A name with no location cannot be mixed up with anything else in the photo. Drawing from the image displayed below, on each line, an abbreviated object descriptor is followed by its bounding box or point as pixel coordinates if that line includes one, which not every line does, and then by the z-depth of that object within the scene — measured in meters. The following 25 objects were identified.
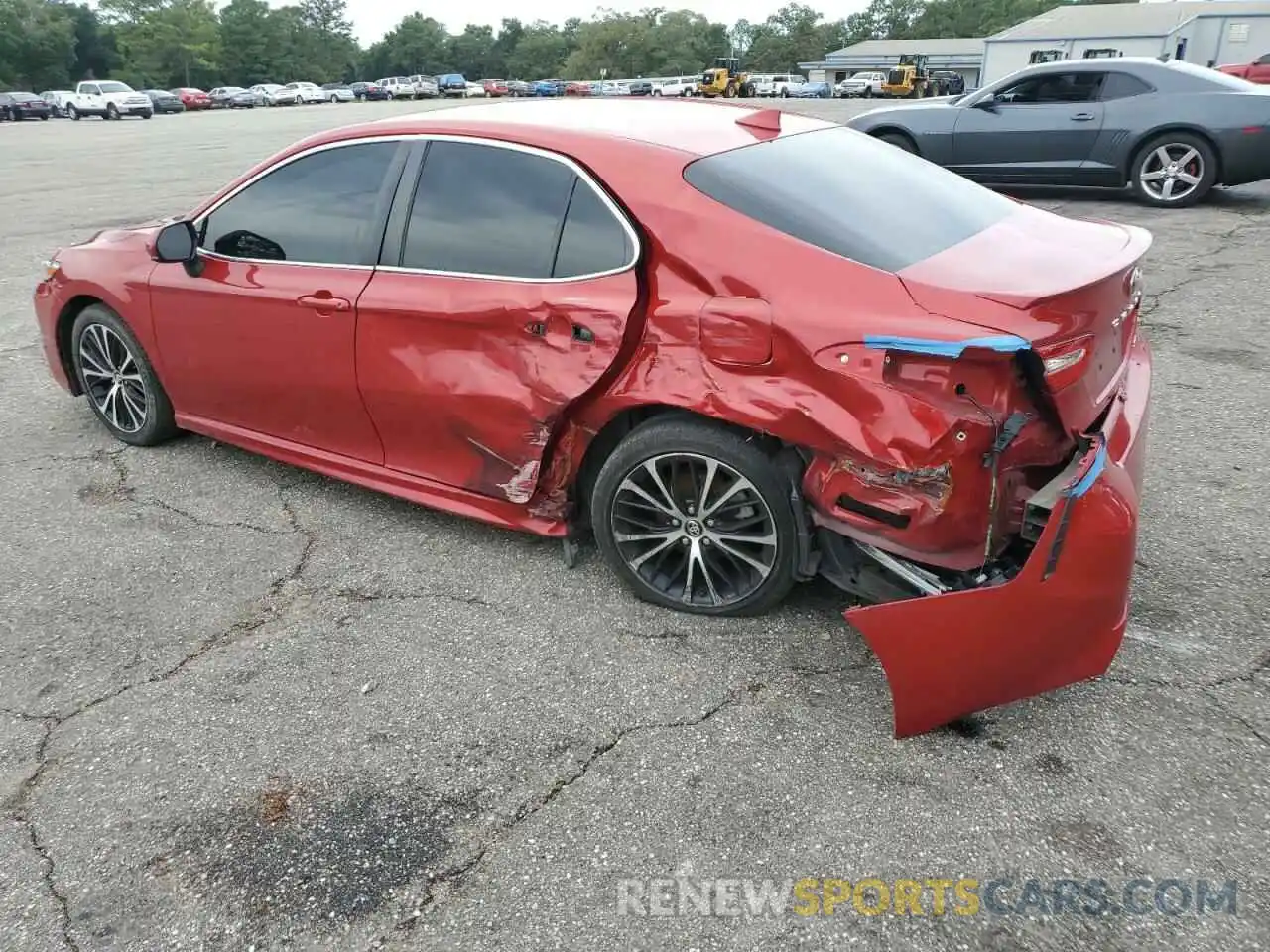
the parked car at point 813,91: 59.78
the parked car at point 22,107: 42.69
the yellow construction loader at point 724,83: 53.22
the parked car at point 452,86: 69.69
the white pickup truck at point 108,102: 41.94
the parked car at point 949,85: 56.94
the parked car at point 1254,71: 22.90
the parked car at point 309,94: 60.41
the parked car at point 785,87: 61.19
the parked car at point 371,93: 64.81
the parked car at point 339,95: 63.66
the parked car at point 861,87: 56.22
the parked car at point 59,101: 44.25
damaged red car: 2.51
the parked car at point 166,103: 49.44
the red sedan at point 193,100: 55.41
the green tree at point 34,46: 74.12
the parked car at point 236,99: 58.06
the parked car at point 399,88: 65.81
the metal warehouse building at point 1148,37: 47.00
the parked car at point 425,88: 66.19
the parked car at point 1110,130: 9.16
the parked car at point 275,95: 58.95
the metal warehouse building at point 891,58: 84.62
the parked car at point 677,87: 55.19
